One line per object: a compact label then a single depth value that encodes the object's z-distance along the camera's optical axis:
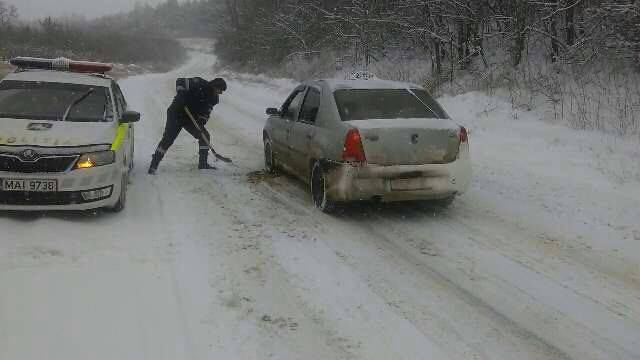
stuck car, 6.74
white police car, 6.18
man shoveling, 9.66
